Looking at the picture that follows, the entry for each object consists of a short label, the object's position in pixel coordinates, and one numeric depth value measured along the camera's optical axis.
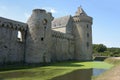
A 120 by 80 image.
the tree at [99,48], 91.75
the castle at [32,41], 31.81
